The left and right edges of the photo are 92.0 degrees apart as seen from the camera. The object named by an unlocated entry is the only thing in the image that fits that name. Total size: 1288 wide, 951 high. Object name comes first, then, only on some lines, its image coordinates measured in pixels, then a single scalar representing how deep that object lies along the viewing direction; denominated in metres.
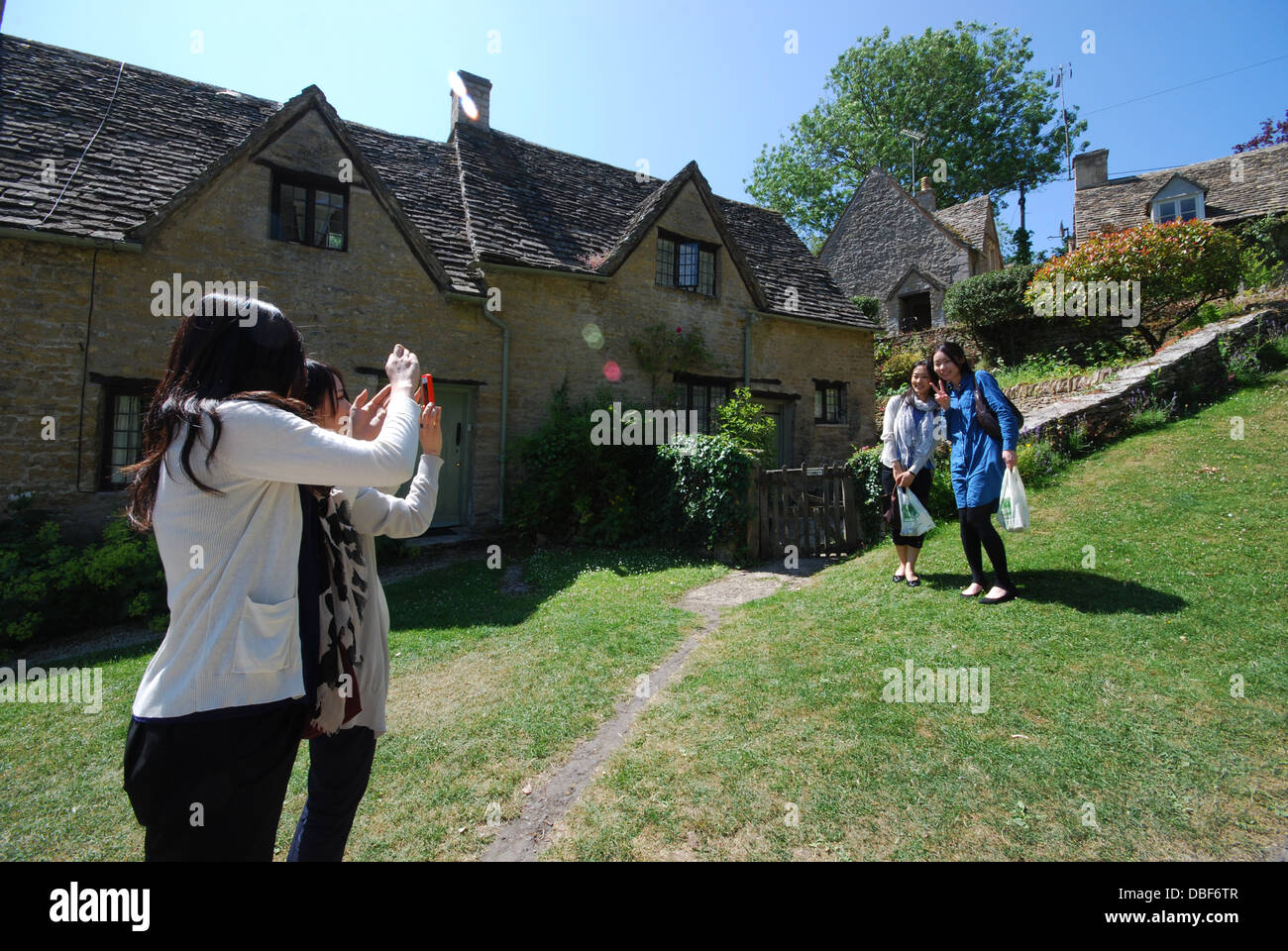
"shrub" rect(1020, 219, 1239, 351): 14.43
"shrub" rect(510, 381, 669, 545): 10.55
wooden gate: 9.26
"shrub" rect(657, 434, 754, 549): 9.28
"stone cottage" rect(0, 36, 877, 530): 8.66
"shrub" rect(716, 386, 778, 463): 11.26
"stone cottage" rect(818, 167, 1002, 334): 26.72
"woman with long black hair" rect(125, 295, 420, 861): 1.68
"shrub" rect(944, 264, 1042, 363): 19.34
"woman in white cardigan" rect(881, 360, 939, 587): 6.35
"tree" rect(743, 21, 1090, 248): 36.88
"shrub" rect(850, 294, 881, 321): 25.34
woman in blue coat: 5.40
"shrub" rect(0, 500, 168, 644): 7.22
